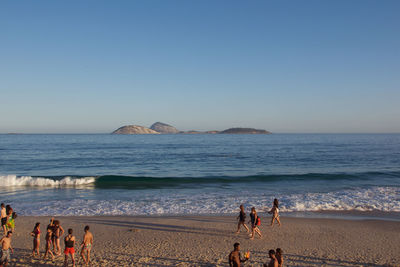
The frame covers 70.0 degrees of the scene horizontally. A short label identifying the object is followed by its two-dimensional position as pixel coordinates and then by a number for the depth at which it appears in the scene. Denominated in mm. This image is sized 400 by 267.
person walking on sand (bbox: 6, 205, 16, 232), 11609
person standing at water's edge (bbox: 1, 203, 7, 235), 11734
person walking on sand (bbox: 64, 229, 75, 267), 8875
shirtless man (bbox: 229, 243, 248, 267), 7594
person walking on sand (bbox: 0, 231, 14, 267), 8539
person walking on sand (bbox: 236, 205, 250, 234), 12234
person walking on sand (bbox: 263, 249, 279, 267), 7552
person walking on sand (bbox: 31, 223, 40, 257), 9867
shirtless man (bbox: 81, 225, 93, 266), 9220
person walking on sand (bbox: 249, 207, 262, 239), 11641
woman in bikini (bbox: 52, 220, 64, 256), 9971
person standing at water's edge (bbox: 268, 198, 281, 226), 13273
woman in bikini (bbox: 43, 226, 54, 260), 9773
